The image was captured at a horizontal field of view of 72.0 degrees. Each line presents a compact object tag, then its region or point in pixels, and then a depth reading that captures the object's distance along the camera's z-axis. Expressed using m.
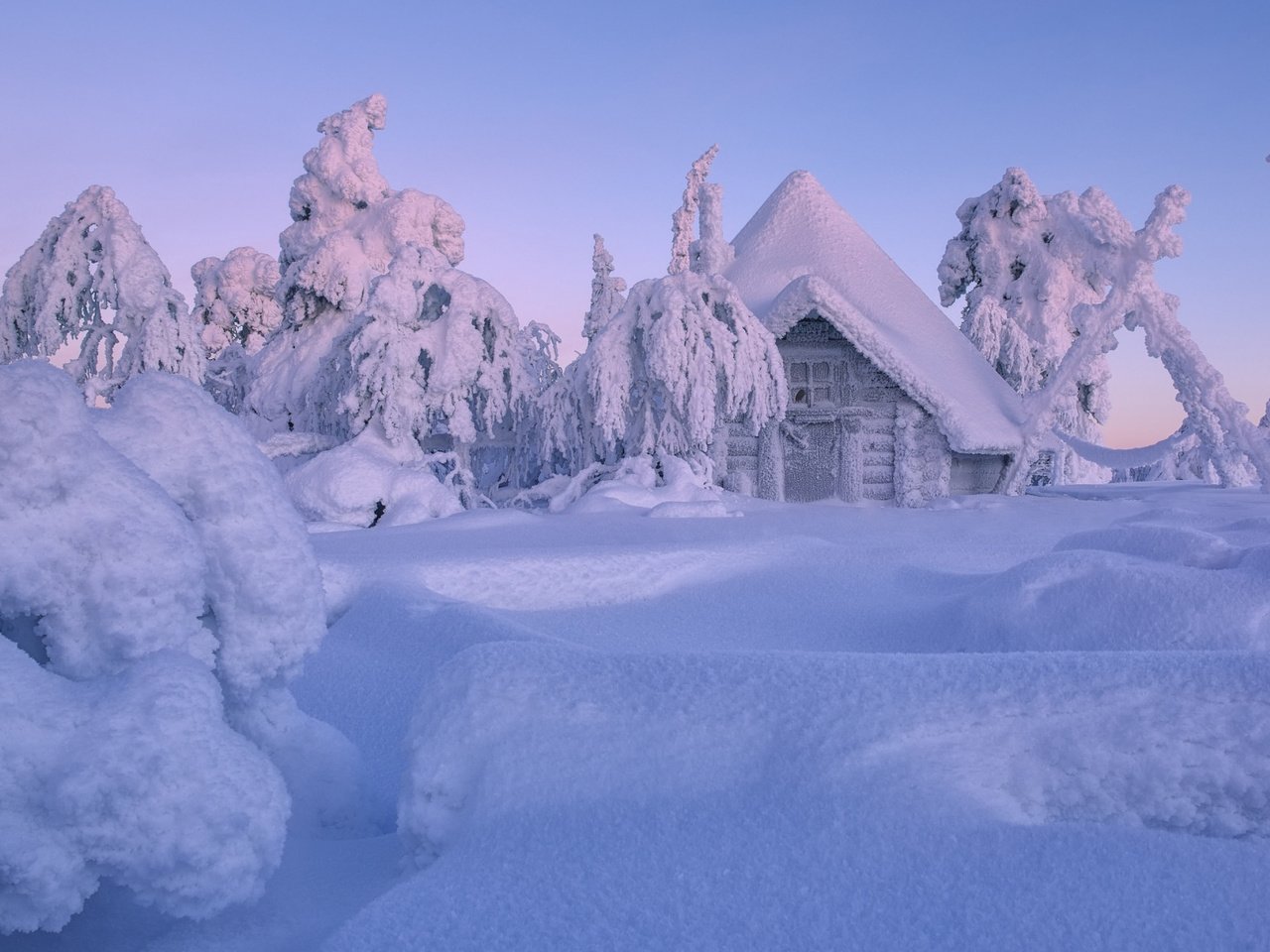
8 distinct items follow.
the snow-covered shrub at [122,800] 1.58
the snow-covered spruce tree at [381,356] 10.49
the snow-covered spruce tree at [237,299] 21.84
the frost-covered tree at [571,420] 11.95
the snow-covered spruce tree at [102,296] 12.76
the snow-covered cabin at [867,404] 12.12
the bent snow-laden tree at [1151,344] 11.59
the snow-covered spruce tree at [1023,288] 19.47
